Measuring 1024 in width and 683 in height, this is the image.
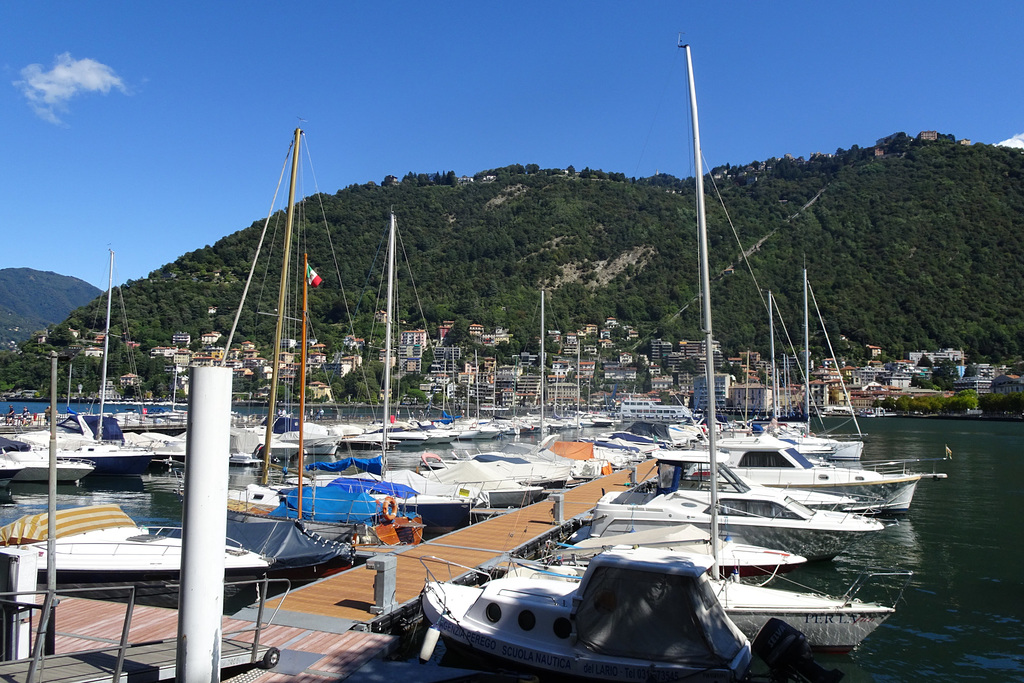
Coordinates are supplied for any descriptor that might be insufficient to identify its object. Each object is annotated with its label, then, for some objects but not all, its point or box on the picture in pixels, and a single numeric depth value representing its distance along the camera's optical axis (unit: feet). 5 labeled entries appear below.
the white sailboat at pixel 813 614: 31.22
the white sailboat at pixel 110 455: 99.91
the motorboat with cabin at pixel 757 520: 48.44
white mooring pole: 17.54
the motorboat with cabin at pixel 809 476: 71.97
